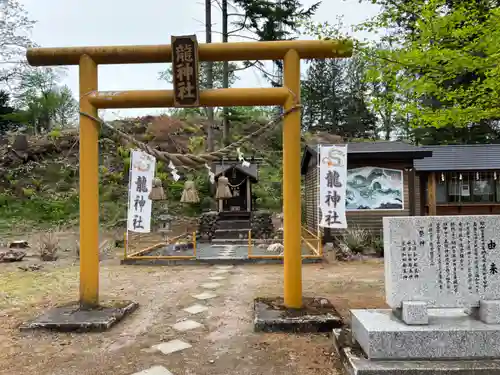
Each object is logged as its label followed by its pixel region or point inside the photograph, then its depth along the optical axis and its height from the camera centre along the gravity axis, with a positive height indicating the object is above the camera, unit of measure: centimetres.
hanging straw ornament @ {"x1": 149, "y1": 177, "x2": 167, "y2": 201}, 1181 +35
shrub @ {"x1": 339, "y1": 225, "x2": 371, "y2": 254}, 1122 -133
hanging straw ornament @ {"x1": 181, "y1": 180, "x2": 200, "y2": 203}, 1325 +28
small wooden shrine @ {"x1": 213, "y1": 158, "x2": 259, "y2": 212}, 1597 +90
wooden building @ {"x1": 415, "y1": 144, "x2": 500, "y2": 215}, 1410 +60
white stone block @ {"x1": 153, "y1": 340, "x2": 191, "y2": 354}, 406 -169
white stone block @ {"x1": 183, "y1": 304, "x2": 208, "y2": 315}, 559 -172
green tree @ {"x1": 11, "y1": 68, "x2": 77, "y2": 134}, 2930 +905
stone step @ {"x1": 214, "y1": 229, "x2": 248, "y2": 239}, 1480 -134
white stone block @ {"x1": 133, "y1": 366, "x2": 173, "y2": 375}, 350 -167
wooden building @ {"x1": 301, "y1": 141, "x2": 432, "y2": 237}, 1299 +35
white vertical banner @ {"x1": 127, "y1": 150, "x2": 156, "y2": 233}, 950 +28
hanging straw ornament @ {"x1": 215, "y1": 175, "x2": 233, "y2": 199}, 1438 +45
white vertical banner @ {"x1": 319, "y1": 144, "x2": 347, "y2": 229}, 833 +39
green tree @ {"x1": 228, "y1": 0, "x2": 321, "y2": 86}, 1823 +949
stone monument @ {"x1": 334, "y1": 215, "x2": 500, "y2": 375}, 338 -101
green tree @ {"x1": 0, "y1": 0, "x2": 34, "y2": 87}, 2325 +1080
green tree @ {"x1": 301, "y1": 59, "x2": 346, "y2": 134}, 3534 +1008
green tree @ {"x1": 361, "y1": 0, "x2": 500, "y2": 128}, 396 +169
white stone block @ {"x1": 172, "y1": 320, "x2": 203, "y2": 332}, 479 -170
